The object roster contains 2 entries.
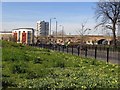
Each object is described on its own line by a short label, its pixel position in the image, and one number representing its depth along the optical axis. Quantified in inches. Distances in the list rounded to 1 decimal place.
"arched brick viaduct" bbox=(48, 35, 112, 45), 2424.1
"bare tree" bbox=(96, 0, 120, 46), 1456.6
